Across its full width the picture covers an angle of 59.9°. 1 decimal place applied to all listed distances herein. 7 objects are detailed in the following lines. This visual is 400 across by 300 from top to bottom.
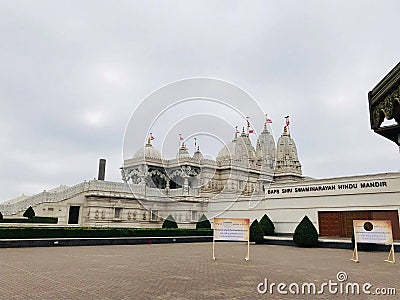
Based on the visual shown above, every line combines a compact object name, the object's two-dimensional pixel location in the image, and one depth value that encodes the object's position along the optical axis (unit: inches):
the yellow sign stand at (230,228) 674.2
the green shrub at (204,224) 1395.2
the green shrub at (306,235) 920.3
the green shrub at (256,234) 1039.0
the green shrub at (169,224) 1327.1
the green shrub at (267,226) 1105.4
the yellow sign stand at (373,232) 638.7
